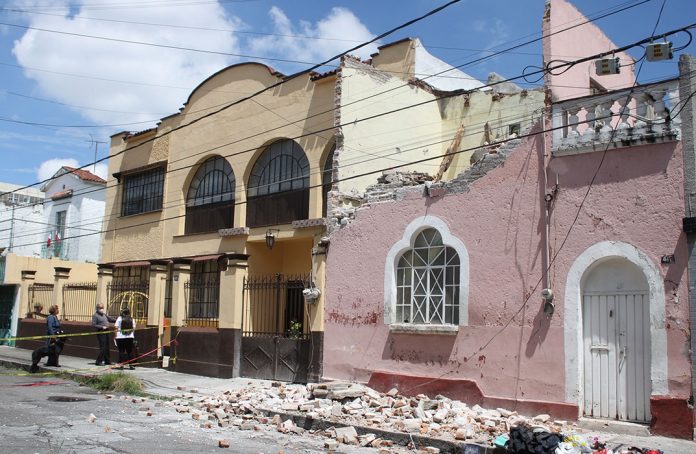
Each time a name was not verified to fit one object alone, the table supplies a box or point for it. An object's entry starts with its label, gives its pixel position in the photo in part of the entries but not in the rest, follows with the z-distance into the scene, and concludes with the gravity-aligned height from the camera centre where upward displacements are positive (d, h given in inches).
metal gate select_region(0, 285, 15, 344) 1004.6 -30.3
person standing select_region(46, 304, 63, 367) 697.6 -51.1
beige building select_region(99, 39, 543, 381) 635.5 +121.2
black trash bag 326.6 -68.6
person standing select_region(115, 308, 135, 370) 716.0 -48.5
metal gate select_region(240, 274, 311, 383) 603.8 -34.3
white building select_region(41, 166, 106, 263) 1210.0 +127.5
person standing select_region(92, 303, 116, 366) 722.2 -46.7
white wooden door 393.1 -30.3
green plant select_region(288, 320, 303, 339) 615.4 -33.3
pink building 387.5 +17.4
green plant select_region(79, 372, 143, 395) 568.7 -80.1
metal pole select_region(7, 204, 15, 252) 1303.8 +114.8
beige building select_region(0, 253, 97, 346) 908.6 +0.6
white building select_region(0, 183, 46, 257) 1280.8 +116.3
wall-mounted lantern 693.9 +60.6
